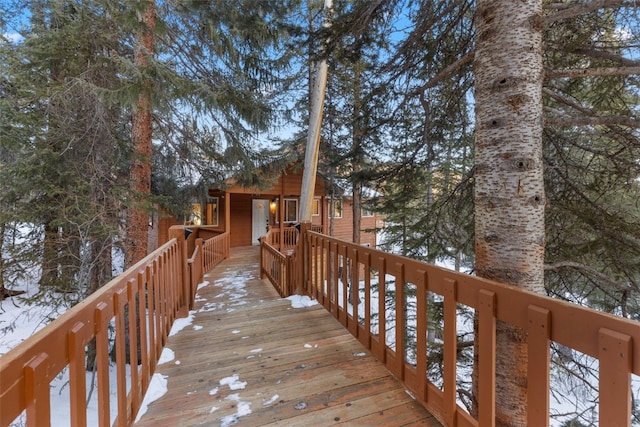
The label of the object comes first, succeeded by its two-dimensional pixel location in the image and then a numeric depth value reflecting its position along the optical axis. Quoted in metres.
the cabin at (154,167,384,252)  12.25
